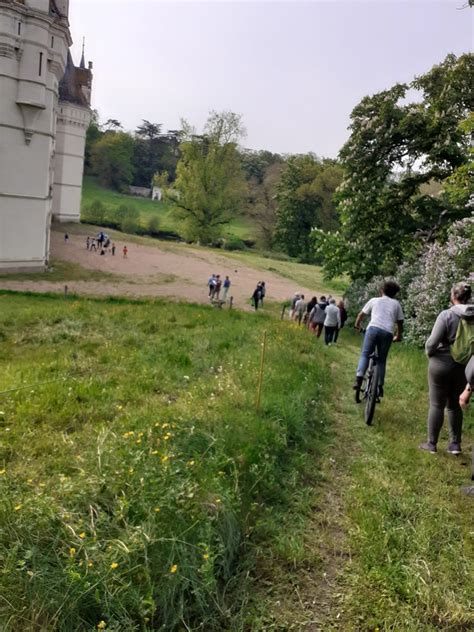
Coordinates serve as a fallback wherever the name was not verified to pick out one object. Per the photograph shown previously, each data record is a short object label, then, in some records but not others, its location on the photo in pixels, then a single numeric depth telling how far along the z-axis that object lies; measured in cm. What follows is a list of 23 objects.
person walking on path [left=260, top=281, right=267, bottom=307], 3067
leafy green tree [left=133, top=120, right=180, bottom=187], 11444
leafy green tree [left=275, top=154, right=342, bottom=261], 7056
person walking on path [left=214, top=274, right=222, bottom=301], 3150
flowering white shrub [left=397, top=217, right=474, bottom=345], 1524
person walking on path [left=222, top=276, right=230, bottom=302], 3051
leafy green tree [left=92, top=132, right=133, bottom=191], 10219
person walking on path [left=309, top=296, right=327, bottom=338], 1755
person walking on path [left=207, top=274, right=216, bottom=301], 3141
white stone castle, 2936
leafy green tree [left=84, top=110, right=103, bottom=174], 10500
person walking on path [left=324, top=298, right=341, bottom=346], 1549
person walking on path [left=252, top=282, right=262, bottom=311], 3008
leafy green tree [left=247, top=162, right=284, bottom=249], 7781
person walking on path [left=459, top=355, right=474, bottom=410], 534
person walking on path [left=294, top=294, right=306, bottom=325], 2159
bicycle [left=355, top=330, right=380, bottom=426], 709
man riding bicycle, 739
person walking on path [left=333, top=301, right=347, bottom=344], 1859
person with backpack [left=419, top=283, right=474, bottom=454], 580
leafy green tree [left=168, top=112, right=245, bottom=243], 6362
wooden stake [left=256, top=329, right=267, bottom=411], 635
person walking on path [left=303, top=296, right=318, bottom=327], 2073
